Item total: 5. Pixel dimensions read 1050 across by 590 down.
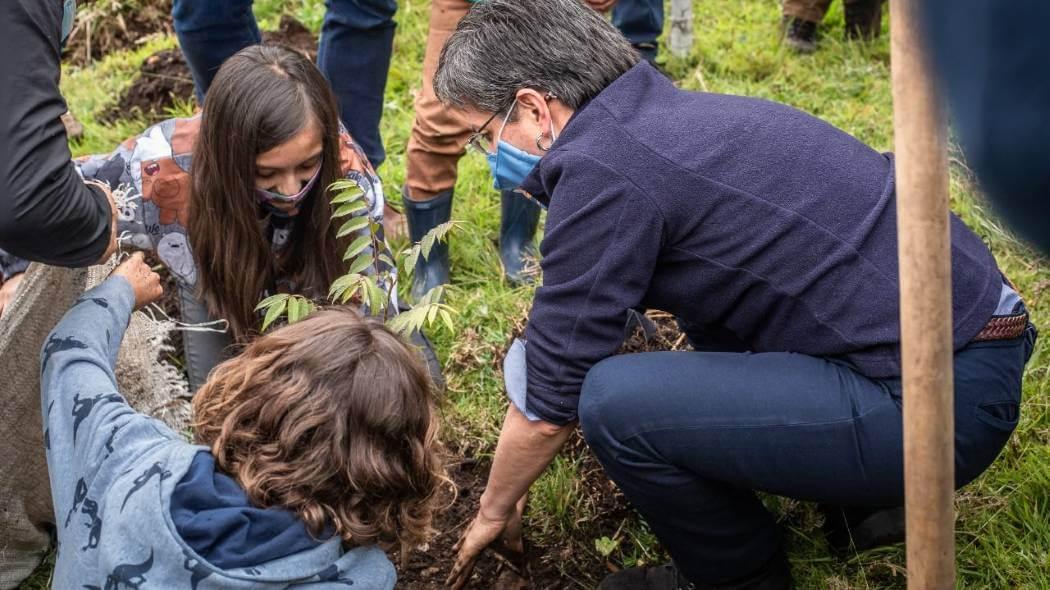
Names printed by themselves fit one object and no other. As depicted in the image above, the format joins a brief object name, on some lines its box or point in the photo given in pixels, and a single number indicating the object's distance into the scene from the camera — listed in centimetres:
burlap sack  223
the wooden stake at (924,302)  122
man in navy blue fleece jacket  198
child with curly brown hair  161
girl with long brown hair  252
